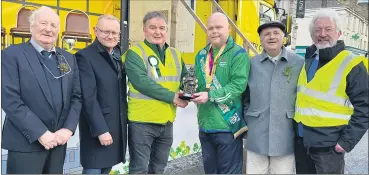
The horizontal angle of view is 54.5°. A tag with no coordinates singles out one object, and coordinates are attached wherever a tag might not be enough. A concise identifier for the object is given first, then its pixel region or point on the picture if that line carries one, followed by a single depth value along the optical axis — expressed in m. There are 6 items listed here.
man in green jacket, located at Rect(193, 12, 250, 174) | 2.51
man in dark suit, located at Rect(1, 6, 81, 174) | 1.99
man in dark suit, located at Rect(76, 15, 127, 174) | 2.36
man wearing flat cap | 2.38
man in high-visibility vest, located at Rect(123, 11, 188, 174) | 2.51
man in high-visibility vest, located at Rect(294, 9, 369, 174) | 2.17
